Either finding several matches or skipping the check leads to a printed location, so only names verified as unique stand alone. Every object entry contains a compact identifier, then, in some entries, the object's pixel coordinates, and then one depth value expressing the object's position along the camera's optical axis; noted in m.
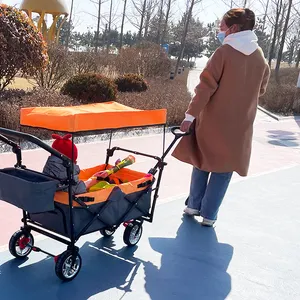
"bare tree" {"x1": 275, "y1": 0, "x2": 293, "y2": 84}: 17.87
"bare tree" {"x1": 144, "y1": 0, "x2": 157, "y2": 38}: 24.94
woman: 3.43
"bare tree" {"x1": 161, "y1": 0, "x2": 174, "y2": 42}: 23.17
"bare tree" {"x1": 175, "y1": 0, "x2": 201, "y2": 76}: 19.10
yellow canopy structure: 21.59
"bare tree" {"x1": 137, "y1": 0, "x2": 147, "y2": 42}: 24.62
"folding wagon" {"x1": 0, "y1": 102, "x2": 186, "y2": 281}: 2.53
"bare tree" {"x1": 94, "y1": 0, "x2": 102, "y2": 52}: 27.64
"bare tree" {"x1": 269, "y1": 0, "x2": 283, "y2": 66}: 18.89
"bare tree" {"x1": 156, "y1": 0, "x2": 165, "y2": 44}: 24.41
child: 2.67
